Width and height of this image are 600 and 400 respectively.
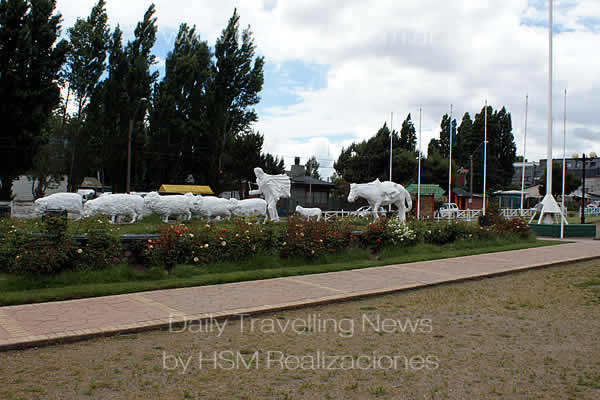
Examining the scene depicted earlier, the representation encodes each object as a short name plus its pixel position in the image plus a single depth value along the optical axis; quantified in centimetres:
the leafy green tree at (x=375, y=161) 4894
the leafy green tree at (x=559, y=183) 5775
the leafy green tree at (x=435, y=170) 5201
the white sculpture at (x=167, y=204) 1666
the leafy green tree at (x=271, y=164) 4781
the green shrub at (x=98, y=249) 848
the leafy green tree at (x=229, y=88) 3956
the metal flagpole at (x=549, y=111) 2241
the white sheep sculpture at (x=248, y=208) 1844
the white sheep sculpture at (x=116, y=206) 1579
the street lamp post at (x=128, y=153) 3203
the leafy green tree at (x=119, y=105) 3447
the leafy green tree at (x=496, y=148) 5975
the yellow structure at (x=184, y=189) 3619
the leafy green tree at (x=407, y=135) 5878
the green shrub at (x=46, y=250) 783
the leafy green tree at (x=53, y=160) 4444
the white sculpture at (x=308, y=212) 2217
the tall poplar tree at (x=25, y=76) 2584
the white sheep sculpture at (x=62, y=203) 1530
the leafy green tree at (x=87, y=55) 3600
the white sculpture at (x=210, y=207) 1764
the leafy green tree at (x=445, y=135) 6556
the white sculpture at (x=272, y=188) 1895
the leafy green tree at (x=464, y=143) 6191
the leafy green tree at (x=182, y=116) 3722
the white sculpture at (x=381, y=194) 1900
